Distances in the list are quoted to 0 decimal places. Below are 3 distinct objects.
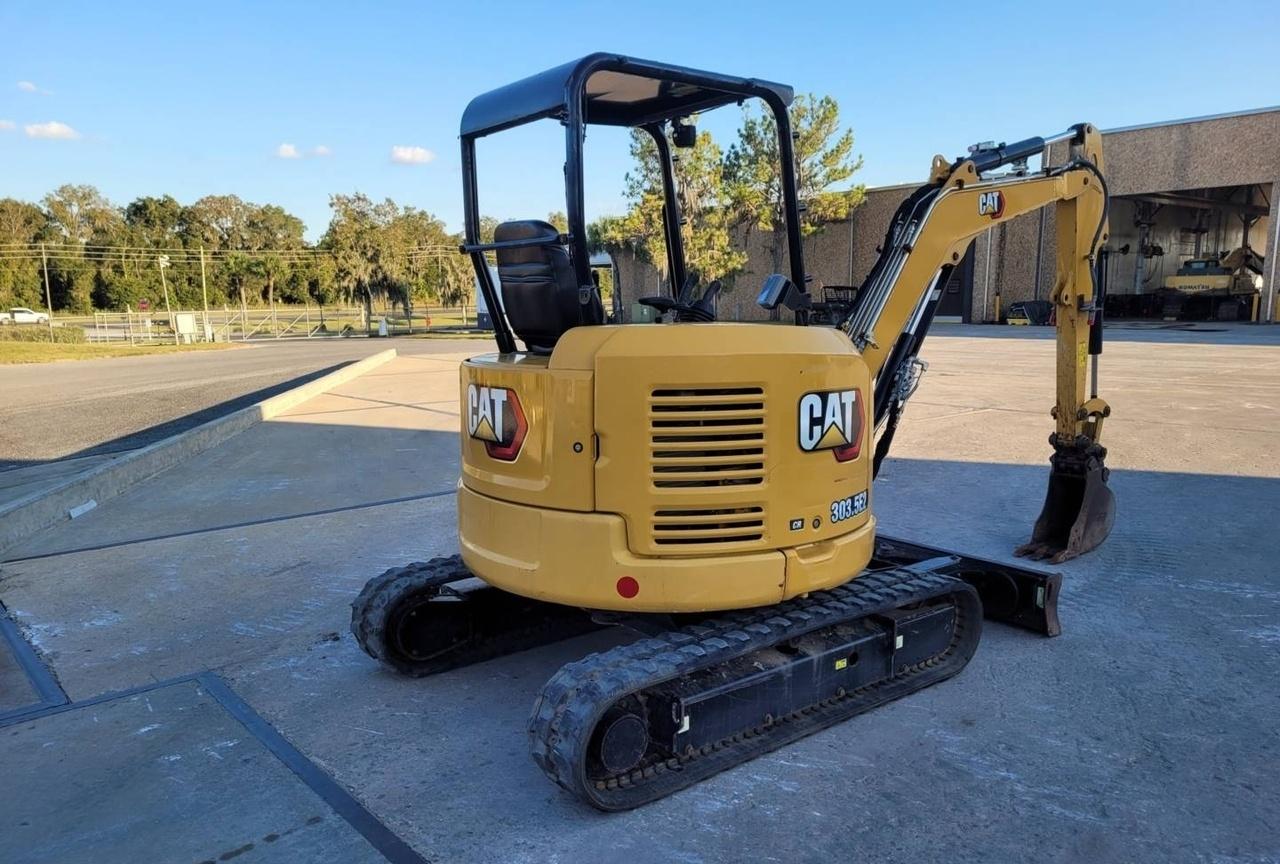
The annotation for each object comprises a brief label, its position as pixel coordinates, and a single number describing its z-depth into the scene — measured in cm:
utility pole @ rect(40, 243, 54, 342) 6309
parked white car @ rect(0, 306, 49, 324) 5344
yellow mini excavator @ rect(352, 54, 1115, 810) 324
